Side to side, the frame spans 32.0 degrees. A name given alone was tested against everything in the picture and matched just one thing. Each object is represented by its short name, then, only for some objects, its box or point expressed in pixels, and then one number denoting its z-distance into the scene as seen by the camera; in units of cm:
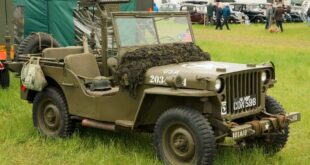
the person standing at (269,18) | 3003
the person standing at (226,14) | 3123
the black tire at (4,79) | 983
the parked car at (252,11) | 3816
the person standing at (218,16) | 3109
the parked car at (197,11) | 3575
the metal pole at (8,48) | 836
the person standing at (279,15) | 2767
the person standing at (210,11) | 3362
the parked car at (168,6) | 3794
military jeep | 519
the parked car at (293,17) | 3906
